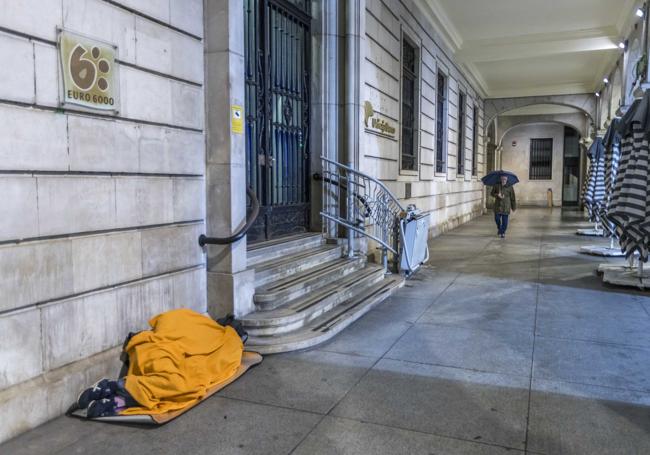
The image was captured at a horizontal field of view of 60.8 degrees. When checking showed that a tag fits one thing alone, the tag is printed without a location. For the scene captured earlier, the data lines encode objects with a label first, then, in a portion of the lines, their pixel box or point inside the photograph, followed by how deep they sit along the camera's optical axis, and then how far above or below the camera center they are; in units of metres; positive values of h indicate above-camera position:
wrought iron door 6.66 +0.85
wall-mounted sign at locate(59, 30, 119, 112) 3.59 +0.71
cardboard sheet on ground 3.44 -1.51
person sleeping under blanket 3.61 -1.35
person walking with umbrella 14.18 -0.33
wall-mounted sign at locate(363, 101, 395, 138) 8.73 +0.95
